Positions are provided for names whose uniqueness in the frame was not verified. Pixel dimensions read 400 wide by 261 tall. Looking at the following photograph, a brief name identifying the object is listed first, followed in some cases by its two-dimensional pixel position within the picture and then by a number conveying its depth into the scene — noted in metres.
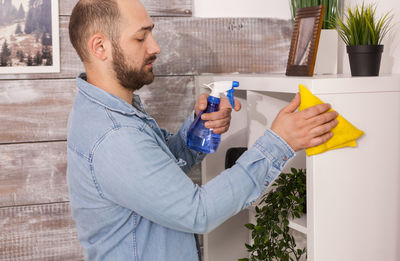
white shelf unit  1.20
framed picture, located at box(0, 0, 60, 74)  1.59
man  1.05
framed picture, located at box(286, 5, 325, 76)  1.36
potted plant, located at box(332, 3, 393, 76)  1.29
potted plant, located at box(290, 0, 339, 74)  1.52
